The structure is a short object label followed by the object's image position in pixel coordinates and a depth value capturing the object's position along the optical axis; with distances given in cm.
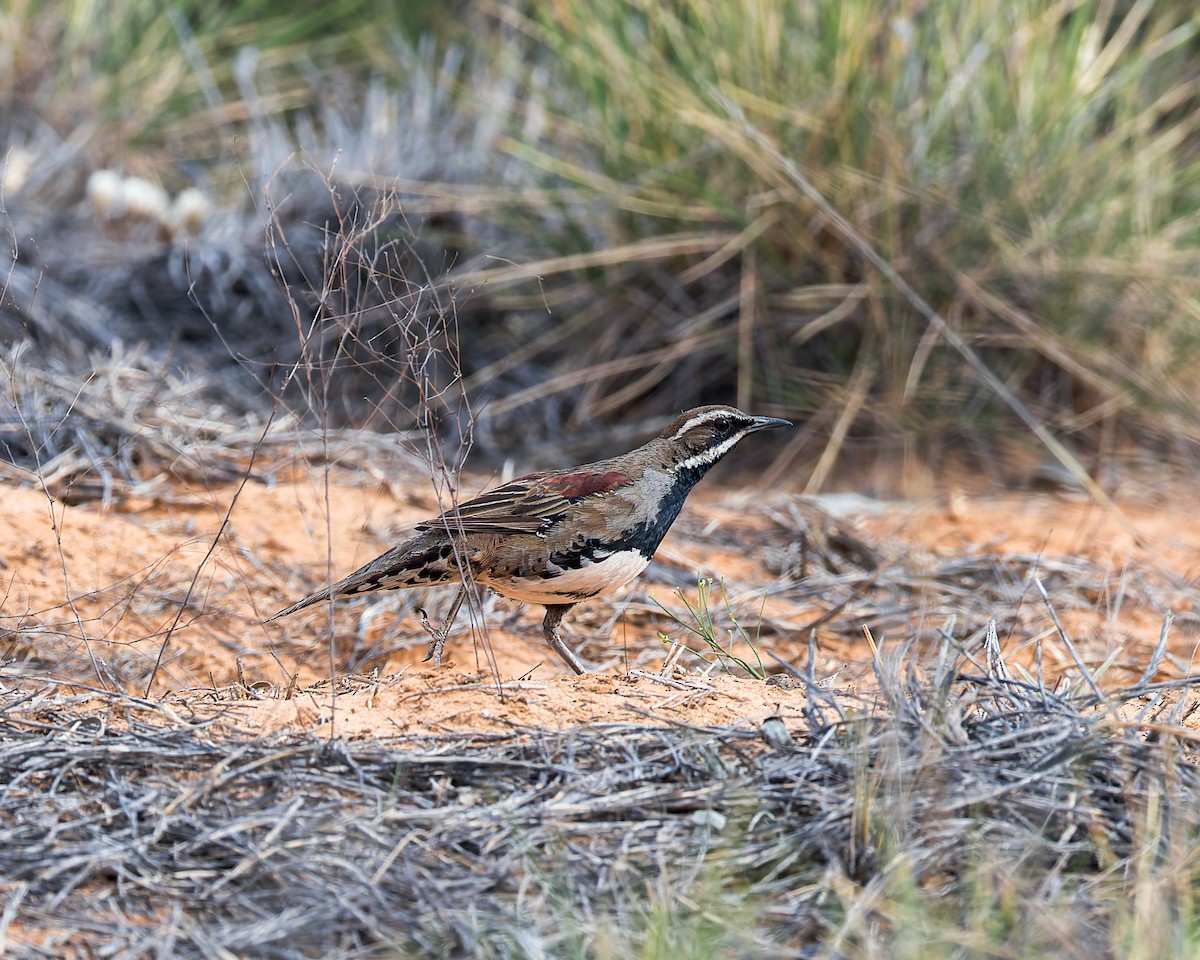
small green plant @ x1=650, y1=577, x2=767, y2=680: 880
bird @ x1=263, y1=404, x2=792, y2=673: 976
